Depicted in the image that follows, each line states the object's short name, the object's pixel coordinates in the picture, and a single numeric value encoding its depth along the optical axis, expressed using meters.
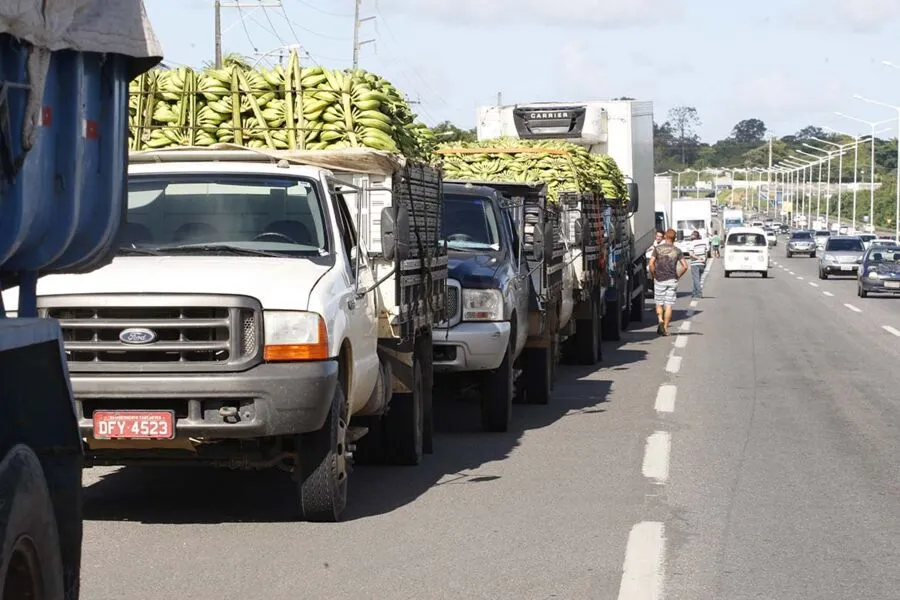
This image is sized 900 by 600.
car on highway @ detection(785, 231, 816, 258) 89.56
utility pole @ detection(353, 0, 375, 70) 57.16
